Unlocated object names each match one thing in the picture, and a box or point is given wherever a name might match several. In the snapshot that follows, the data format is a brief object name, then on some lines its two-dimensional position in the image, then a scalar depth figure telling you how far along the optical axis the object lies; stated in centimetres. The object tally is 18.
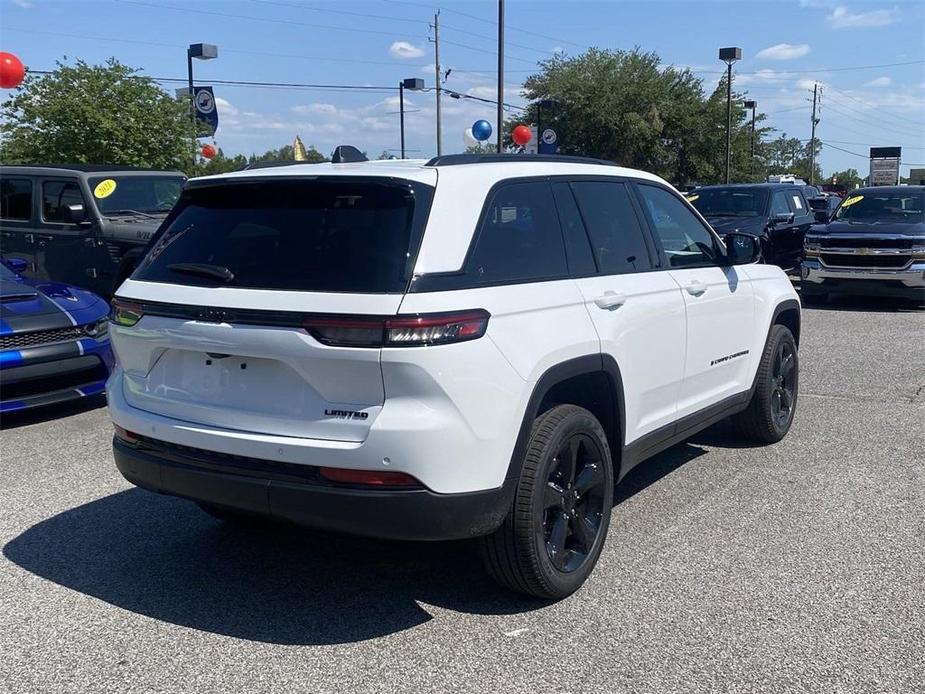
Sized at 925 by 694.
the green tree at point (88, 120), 1798
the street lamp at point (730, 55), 3828
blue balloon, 2269
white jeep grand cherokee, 321
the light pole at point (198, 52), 2483
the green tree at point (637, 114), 4581
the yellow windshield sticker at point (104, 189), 1053
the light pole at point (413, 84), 3506
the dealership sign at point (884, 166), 4016
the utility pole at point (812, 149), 8512
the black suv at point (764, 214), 1486
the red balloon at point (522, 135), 2344
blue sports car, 660
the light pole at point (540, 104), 2973
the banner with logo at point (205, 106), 2408
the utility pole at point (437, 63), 4618
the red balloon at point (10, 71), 1383
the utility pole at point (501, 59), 2493
